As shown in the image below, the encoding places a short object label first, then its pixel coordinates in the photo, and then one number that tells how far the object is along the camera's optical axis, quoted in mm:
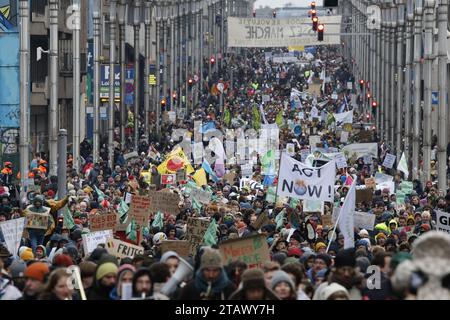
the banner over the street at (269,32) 90500
